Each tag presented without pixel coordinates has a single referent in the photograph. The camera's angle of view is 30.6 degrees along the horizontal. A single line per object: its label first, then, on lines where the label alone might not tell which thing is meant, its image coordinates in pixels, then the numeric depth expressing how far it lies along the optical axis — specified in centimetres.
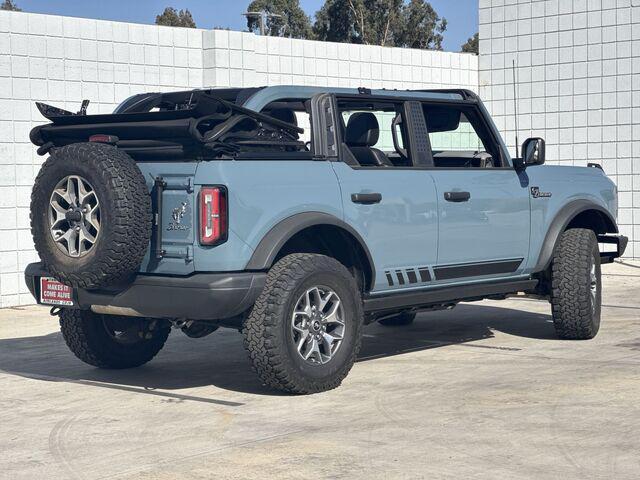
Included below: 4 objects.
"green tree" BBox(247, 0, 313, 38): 5822
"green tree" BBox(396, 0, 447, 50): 5434
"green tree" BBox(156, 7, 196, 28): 6744
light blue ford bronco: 686
